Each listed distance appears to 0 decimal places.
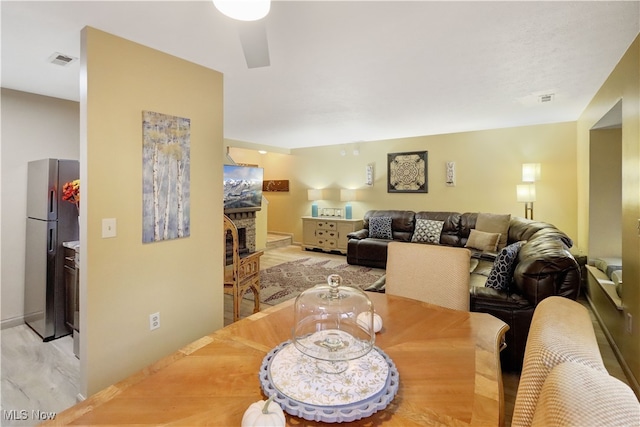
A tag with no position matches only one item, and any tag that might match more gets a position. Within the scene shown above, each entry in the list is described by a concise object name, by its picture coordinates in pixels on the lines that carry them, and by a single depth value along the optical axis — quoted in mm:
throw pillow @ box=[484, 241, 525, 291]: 2445
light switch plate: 1984
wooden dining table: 808
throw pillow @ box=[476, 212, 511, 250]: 4586
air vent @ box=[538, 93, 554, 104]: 3307
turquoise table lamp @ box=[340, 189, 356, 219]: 6570
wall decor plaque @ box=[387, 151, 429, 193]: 5863
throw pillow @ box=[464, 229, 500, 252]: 4500
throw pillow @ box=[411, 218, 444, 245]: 5191
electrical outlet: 2240
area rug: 4109
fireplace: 5973
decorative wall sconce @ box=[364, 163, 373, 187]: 6461
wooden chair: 2910
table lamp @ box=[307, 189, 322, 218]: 7047
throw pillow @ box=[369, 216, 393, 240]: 5637
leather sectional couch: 2127
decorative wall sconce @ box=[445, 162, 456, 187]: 5539
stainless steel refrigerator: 2809
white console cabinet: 6395
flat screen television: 5703
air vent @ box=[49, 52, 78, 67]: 2260
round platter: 803
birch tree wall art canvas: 2186
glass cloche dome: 1103
